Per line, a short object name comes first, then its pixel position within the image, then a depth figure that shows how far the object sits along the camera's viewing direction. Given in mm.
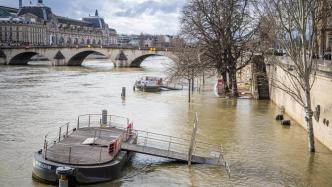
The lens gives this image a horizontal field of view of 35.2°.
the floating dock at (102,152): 18484
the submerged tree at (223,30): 45875
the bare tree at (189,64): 45875
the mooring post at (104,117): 27391
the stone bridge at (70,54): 103125
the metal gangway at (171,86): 54500
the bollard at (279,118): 33962
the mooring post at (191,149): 20728
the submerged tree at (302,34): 23484
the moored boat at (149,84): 52062
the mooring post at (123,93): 45938
